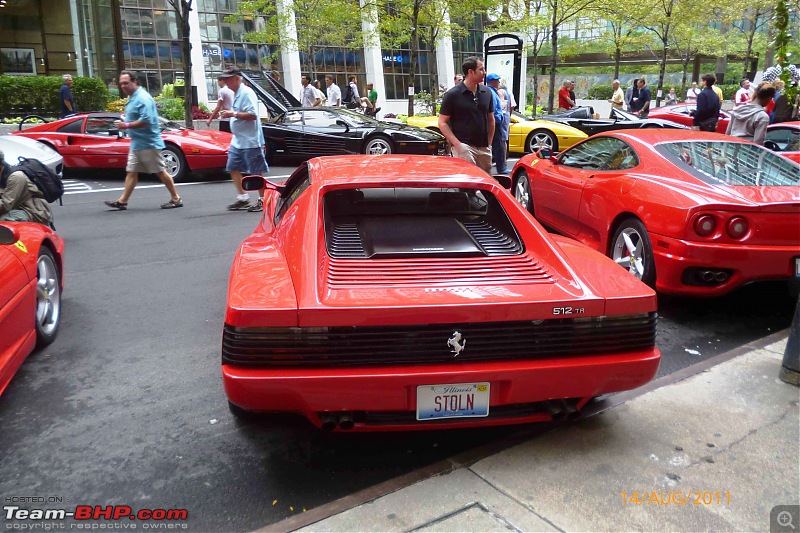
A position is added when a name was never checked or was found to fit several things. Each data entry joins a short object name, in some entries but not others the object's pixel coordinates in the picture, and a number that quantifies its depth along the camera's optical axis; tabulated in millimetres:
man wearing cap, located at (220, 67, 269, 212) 8625
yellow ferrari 15102
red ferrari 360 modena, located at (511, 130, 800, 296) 4453
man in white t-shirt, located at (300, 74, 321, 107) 19438
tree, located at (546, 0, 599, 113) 23391
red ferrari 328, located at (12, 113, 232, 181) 11562
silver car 8878
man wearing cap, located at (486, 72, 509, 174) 9812
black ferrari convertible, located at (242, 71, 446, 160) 13094
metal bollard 3738
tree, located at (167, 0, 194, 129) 15336
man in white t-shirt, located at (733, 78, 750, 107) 14945
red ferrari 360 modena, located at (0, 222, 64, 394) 3371
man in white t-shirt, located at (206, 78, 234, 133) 10536
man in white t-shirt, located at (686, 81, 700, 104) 21141
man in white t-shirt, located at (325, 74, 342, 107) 21688
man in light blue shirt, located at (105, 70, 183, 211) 8547
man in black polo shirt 7312
